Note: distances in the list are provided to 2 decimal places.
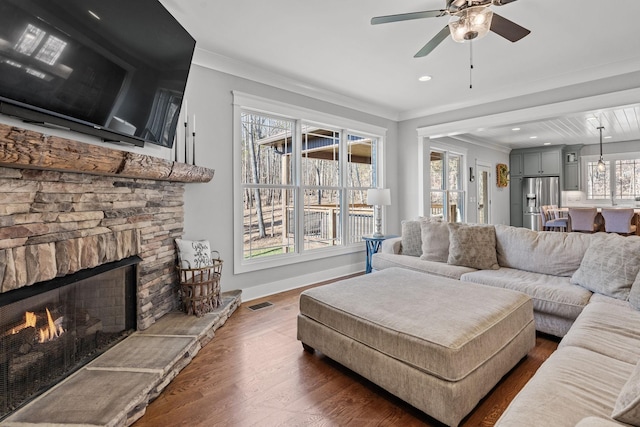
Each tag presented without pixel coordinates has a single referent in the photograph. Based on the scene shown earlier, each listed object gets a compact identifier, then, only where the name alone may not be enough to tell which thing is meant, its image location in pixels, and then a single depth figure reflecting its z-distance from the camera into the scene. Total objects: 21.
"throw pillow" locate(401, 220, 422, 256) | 3.91
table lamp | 4.50
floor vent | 3.43
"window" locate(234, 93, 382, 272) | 3.77
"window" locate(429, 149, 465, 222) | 6.53
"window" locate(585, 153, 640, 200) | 7.64
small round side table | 4.57
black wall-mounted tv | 1.48
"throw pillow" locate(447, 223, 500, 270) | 3.26
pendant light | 6.64
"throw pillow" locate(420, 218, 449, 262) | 3.57
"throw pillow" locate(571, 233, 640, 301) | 2.31
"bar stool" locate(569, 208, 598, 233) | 5.27
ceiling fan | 2.02
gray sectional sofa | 1.13
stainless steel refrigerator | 8.27
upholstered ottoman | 1.60
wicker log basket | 2.77
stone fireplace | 1.58
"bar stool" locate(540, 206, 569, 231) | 5.85
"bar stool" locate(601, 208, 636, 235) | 4.90
